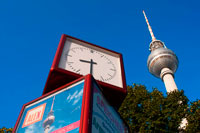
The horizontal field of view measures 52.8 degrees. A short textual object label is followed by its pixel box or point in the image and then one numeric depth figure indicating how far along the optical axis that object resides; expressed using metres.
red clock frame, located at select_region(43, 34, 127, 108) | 2.69
